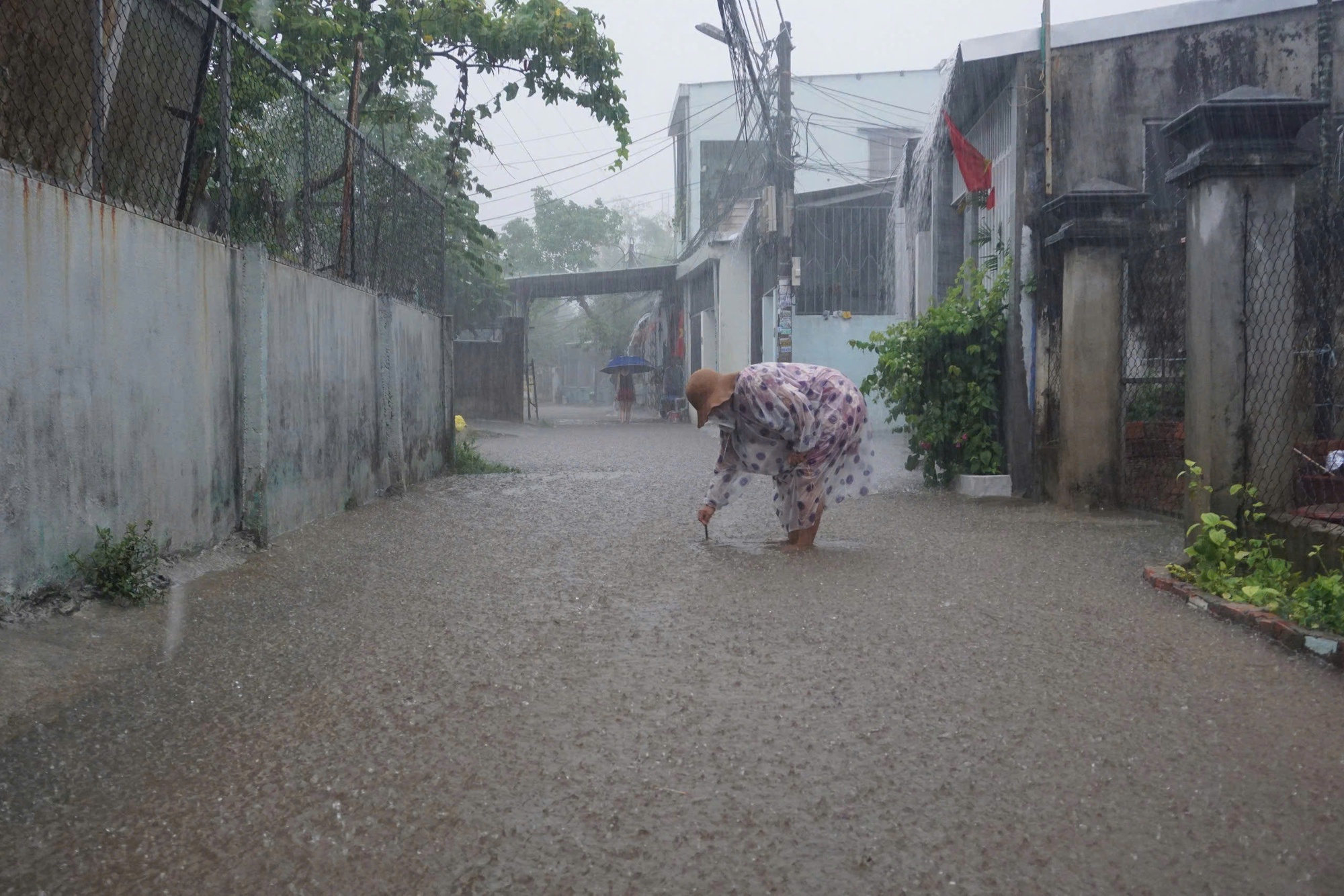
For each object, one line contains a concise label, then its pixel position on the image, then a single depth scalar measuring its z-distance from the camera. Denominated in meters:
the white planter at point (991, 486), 10.09
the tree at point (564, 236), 50.50
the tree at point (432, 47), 10.58
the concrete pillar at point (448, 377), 12.73
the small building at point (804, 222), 22.19
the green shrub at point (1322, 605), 4.61
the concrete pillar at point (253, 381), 6.54
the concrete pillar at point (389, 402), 9.91
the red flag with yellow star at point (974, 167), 11.98
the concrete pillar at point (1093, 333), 8.56
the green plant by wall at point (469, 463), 13.16
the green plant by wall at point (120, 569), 4.95
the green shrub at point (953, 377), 10.24
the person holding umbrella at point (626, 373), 32.03
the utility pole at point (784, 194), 18.69
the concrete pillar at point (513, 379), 28.59
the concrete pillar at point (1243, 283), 5.89
